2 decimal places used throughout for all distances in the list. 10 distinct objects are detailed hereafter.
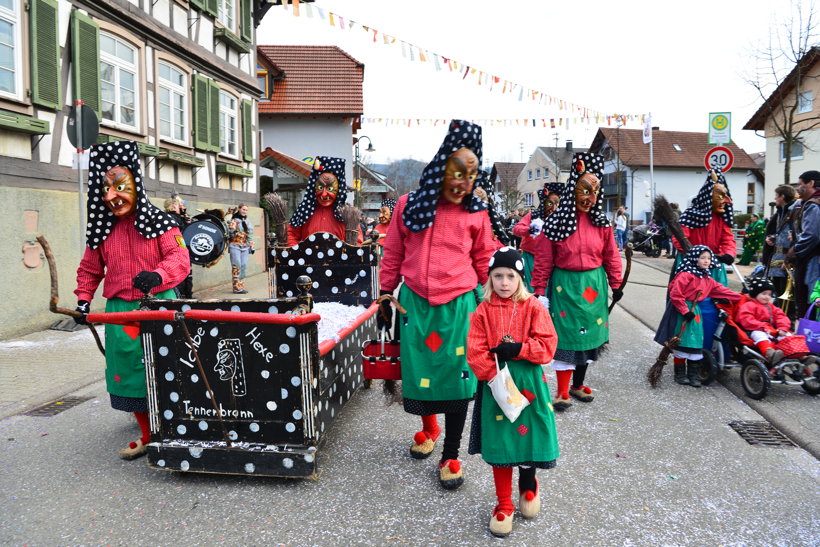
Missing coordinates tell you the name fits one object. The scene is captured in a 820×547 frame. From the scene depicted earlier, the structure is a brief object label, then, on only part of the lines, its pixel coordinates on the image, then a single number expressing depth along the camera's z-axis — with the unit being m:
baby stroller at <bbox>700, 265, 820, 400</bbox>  5.30
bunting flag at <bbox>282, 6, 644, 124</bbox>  11.65
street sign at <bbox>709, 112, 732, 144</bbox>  10.52
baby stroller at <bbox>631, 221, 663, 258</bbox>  22.97
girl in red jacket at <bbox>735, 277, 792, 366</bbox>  5.57
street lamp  32.91
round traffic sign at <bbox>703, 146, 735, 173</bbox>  9.46
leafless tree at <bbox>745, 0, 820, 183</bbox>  16.23
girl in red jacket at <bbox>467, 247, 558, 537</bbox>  3.09
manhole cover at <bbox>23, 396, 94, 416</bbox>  5.18
